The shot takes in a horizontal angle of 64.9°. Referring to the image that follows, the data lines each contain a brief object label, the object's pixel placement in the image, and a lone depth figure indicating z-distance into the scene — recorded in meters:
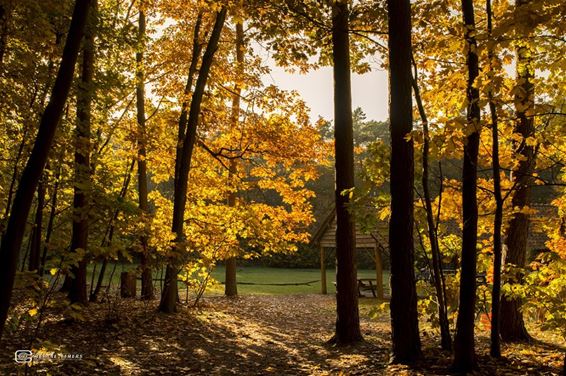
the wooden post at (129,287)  14.76
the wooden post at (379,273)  18.17
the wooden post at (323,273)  21.52
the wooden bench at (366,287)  19.10
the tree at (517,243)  8.08
